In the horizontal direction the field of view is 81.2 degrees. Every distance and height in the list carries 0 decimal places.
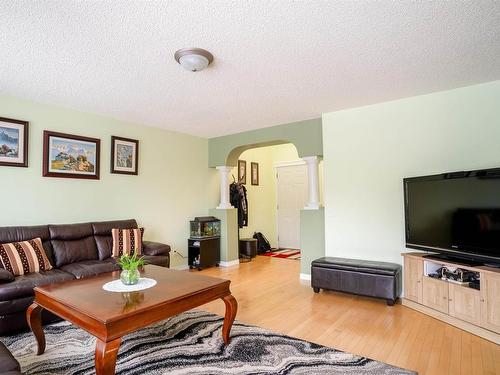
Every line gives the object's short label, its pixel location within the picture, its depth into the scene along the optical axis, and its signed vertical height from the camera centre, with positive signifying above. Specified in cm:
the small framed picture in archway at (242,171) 623 +62
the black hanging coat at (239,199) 581 +2
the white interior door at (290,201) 665 -4
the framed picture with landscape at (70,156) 346 +59
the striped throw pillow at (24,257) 272 -52
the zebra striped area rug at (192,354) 197 -113
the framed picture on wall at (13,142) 313 +68
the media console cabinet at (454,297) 236 -92
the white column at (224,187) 525 +25
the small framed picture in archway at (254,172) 657 +63
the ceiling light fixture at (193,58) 221 +111
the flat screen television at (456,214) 251 -16
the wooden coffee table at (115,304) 157 -64
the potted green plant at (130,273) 219 -54
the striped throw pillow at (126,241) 362 -50
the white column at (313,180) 421 +28
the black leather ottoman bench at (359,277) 313 -90
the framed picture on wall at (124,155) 406 +67
